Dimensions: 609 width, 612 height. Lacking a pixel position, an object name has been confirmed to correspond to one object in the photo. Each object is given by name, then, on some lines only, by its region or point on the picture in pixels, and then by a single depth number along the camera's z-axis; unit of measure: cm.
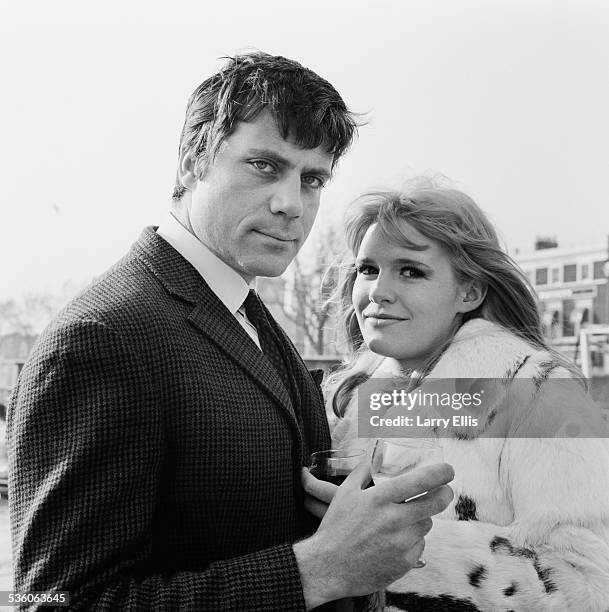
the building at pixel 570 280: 3070
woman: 180
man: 134
